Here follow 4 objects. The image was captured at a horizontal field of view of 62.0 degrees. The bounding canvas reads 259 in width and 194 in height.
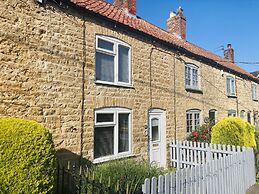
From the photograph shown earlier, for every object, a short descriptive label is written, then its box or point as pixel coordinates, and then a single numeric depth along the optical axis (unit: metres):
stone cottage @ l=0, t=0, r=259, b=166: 5.49
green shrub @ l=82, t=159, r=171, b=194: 5.00
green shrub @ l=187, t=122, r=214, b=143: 11.34
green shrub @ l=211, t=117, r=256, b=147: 9.25
